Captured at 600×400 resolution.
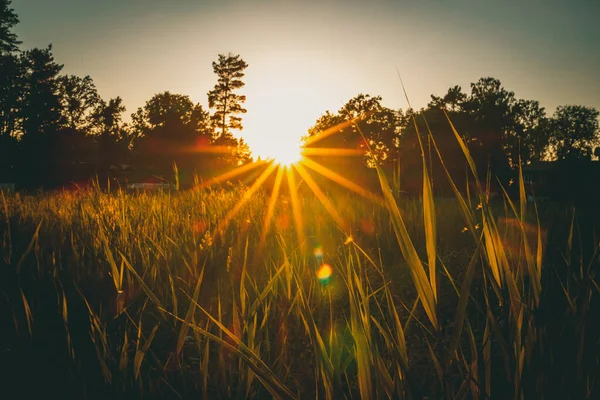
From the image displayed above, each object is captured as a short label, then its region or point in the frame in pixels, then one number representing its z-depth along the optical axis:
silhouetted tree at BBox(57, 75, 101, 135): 47.79
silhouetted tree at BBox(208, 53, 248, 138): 47.34
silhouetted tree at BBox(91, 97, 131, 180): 37.25
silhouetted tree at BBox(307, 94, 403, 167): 42.06
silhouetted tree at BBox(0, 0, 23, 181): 30.92
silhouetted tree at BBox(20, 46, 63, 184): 29.62
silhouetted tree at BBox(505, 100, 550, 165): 45.49
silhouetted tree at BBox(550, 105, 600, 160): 60.69
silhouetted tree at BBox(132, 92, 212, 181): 33.47
